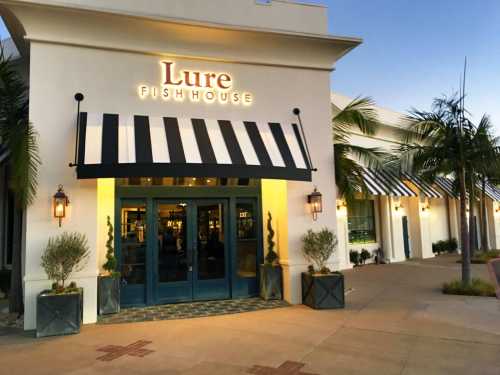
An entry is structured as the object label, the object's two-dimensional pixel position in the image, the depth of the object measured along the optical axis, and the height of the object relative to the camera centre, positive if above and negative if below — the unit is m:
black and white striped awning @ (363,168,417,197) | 15.96 +1.68
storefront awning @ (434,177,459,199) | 20.29 +1.97
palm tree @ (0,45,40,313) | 7.43 +1.74
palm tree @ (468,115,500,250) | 10.45 +1.93
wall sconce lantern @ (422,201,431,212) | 19.42 +0.76
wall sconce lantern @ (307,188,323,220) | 9.28 +0.56
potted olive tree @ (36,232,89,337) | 6.95 -1.14
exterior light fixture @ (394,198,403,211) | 18.28 +0.82
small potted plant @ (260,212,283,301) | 9.53 -1.36
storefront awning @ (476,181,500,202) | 22.31 +1.69
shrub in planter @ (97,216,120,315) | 8.37 -1.29
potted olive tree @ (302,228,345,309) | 8.71 -1.19
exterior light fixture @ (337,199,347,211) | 15.71 +0.77
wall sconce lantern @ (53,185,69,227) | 7.59 +0.53
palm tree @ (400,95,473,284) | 10.55 +2.19
